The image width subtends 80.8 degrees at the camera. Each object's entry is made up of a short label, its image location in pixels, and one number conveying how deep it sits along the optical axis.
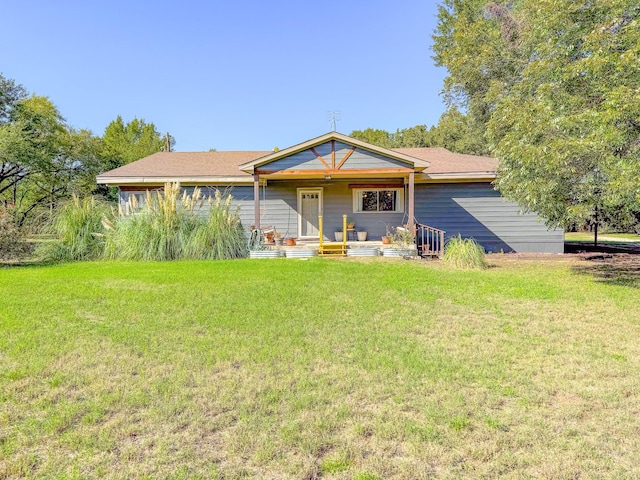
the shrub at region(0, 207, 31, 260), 9.81
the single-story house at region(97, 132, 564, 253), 11.91
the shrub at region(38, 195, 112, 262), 10.72
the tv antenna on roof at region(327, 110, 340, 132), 13.41
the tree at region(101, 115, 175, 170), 34.88
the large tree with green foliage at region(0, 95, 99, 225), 16.83
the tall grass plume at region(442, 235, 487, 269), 9.34
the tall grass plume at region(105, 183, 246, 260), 10.47
